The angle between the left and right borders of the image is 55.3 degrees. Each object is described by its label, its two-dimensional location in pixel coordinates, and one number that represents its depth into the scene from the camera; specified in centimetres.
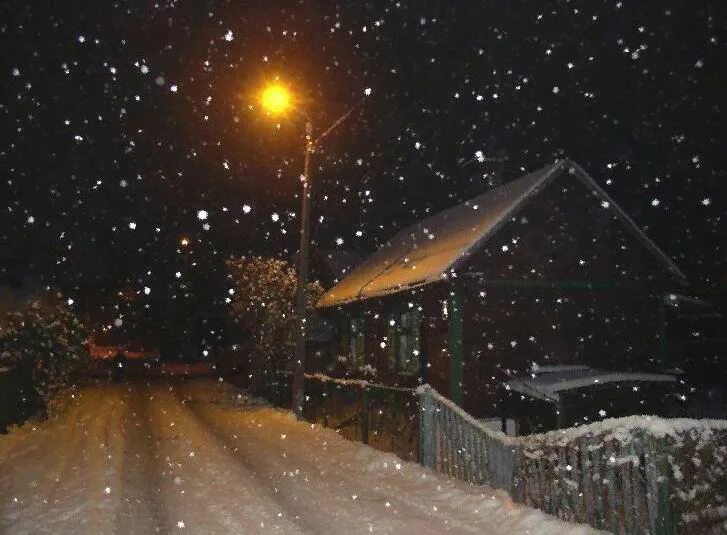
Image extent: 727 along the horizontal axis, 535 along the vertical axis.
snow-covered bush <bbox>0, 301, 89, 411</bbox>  1836
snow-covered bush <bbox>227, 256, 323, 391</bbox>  2512
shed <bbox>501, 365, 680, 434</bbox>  1366
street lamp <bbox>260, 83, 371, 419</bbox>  1820
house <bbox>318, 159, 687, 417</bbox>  1772
